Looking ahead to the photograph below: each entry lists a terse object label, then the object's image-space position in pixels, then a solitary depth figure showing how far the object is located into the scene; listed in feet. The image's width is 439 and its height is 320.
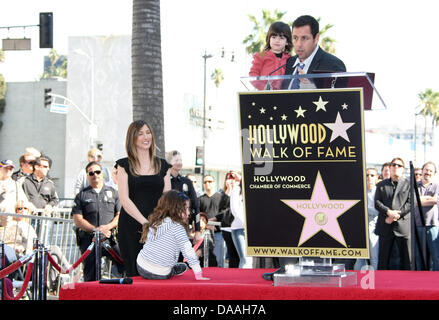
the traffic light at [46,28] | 71.72
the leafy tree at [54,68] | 349.66
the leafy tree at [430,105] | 297.33
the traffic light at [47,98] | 130.21
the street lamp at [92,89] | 157.28
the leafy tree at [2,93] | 172.45
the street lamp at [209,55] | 132.43
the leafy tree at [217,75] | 229.39
